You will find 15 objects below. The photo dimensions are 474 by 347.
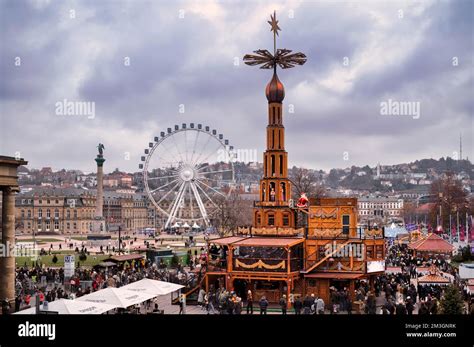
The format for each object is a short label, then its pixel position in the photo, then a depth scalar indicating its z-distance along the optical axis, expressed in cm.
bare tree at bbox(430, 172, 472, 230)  10531
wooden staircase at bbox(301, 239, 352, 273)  3509
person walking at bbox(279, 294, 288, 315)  2958
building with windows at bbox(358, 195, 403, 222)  18336
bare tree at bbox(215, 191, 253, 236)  9119
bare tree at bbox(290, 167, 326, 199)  6988
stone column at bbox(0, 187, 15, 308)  2831
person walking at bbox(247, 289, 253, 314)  3045
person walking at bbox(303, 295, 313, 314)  2998
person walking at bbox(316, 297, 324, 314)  2992
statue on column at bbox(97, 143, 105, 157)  11456
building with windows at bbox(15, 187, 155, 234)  15250
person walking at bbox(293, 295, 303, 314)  2944
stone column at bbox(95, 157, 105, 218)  11250
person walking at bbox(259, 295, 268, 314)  2927
